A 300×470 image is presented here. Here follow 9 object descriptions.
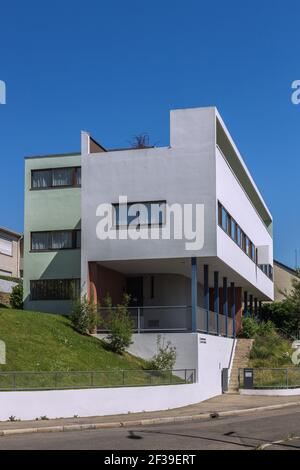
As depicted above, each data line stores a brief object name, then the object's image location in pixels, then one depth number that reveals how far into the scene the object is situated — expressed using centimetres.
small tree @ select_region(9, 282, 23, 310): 4153
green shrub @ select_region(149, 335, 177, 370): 2848
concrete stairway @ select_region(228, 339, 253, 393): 3432
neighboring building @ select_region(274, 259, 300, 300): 6838
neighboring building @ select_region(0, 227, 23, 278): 6044
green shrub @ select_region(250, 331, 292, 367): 3708
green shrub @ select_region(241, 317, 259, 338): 4416
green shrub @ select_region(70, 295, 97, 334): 3030
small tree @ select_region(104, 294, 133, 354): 2967
